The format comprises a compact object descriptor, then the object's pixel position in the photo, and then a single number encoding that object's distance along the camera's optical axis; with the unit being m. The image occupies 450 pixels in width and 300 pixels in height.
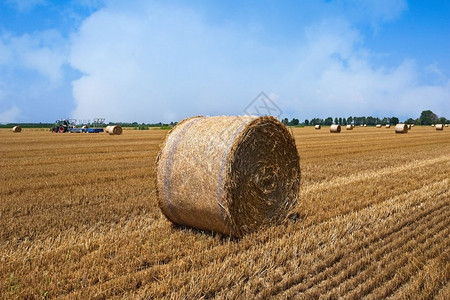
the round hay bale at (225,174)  5.09
